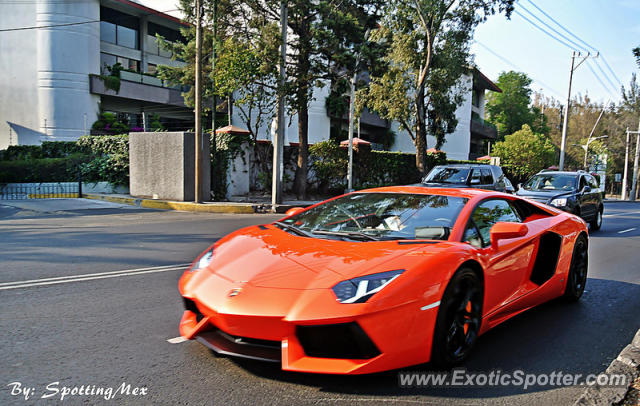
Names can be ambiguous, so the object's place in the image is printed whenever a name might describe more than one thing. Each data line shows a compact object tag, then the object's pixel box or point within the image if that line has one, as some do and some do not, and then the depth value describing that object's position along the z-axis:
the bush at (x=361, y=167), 21.89
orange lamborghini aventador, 2.71
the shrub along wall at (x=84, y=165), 19.39
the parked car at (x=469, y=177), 12.66
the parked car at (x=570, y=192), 11.56
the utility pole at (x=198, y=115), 15.52
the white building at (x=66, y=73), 27.86
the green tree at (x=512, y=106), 67.12
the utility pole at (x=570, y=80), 32.50
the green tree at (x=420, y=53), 22.41
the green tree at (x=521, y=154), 40.84
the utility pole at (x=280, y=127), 16.42
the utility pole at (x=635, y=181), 45.44
